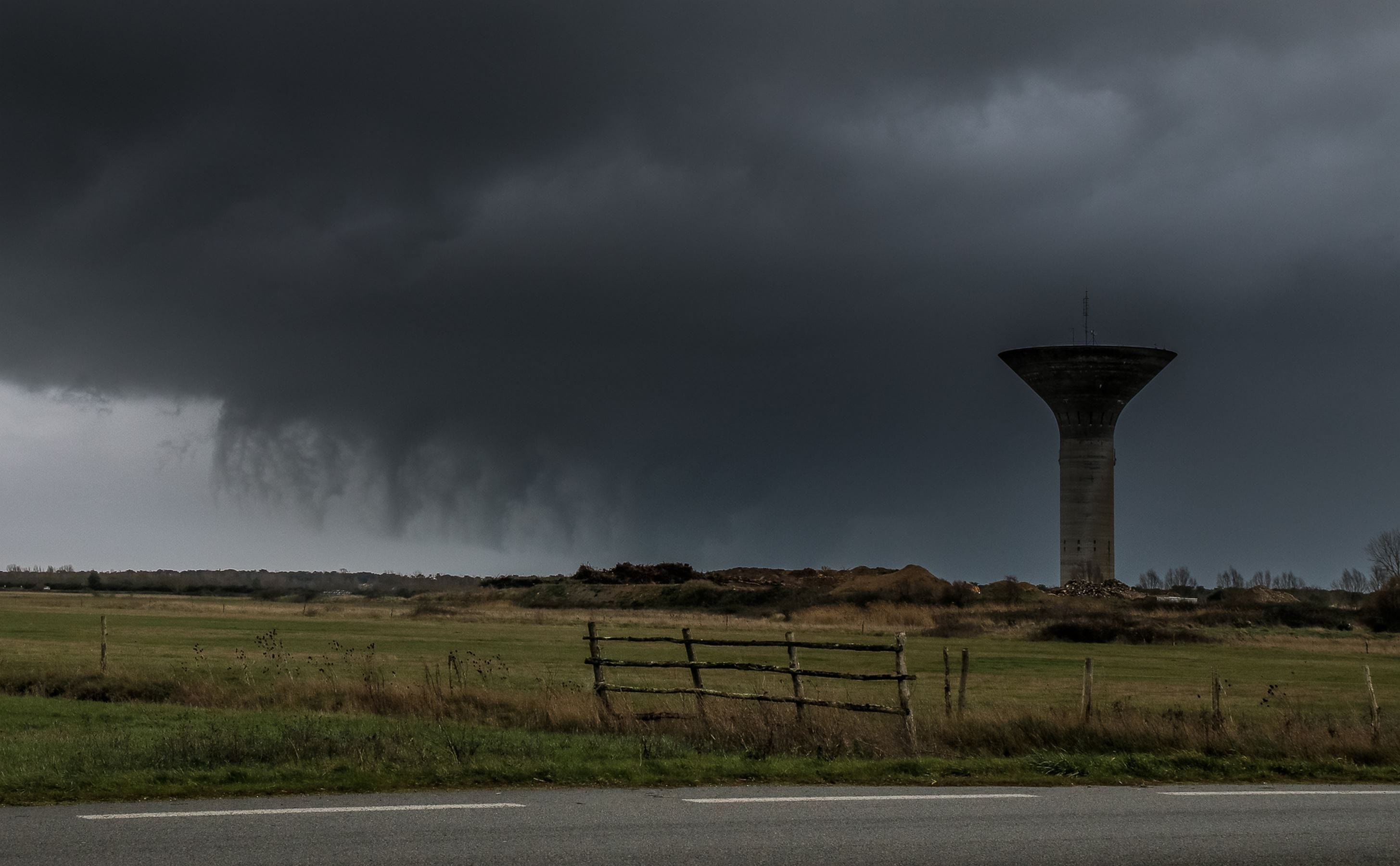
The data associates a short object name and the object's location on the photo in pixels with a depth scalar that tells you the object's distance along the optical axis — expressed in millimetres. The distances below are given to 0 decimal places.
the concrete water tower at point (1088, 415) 123750
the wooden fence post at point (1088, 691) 23375
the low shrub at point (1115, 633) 77562
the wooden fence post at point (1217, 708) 21641
